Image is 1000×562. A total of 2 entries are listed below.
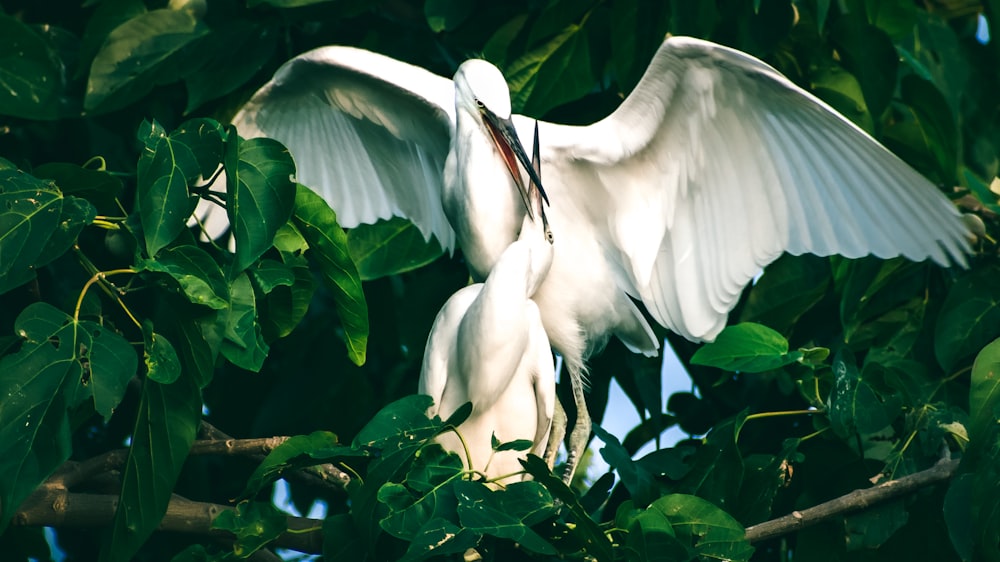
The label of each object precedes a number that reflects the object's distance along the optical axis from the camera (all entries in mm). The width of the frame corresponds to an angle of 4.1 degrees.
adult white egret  10605
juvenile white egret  10558
